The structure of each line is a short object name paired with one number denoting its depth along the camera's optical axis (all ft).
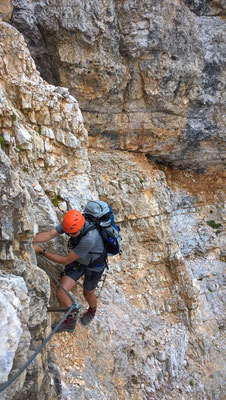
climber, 14.08
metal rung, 12.51
